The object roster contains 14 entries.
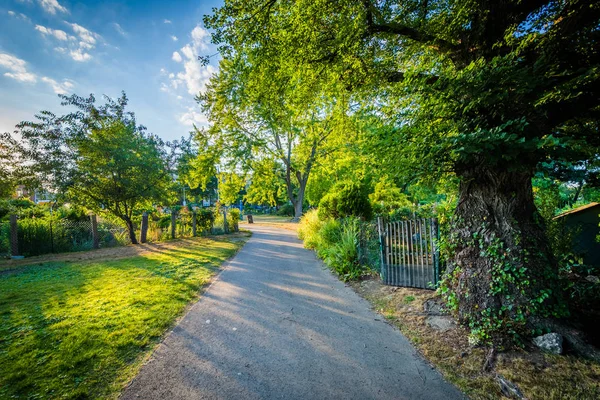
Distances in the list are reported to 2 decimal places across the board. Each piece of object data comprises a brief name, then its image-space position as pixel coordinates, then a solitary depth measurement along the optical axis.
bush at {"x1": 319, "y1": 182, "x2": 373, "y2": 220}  9.85
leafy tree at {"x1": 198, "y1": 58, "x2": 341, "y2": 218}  5.94
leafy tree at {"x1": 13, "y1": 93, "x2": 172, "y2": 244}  10.46
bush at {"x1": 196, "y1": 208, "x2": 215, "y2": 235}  15.73
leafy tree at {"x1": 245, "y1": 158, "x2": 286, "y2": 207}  23.91
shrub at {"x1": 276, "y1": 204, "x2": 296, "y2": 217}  43.53
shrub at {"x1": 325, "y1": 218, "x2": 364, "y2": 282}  6.52
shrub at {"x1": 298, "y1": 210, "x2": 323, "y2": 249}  10.88
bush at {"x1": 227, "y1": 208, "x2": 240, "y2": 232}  17.84
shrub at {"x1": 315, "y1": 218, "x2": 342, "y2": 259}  8.84
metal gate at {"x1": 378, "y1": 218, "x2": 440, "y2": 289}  5.05
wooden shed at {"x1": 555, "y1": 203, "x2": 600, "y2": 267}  5.13
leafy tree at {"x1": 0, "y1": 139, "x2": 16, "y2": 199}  9.80
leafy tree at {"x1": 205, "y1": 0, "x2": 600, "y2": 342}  2.62
